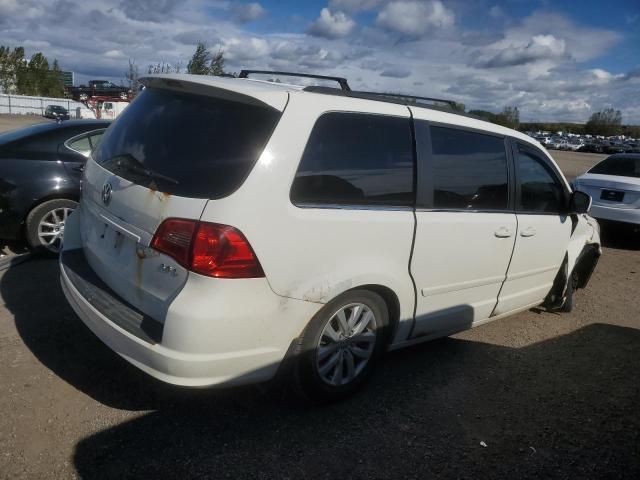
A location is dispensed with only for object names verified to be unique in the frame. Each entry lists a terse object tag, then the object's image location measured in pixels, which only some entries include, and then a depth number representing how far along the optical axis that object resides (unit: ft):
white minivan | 8.36
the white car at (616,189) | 29.32
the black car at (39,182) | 17.08
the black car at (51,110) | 138.75
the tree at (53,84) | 217.97
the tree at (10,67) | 202.28
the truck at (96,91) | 175.73
